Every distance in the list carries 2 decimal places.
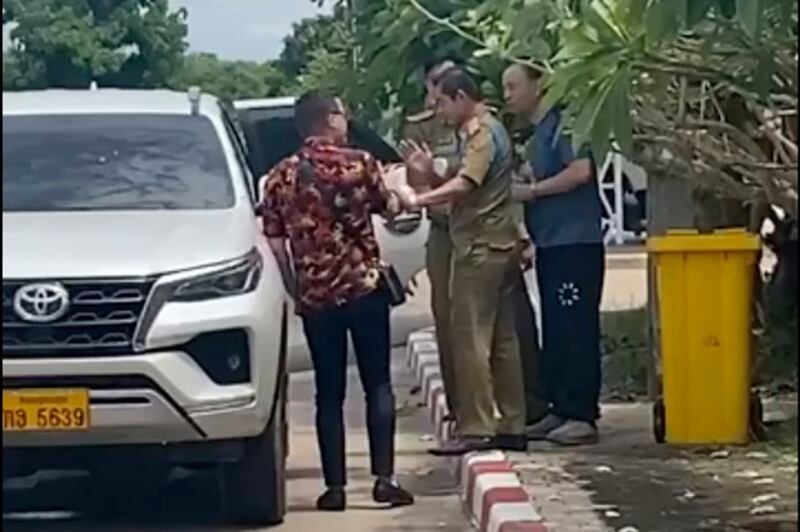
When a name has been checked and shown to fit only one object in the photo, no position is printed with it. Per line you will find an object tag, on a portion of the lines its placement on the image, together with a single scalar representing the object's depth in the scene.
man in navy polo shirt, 12.96
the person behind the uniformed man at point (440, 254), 13.62
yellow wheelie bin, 12.74
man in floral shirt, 11.50
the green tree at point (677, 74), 7.90
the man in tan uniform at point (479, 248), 12.53
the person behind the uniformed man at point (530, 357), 13.81
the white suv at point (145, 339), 10.59
